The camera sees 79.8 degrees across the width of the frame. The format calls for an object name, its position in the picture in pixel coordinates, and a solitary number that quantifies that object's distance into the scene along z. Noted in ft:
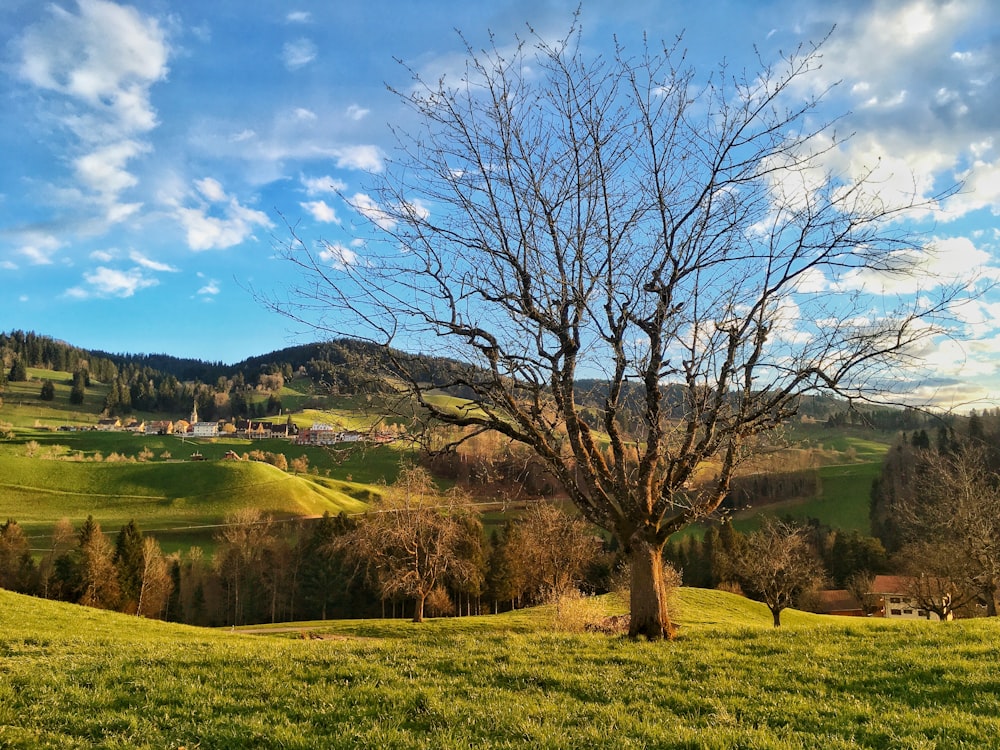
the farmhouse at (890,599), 216.95
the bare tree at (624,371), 35.73
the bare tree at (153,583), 185.37
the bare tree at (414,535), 129.18
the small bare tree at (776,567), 140.67
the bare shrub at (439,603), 179.32
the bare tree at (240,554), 205.98
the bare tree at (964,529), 104.12
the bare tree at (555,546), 135.33
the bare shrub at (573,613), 96.02
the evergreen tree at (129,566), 182.70
